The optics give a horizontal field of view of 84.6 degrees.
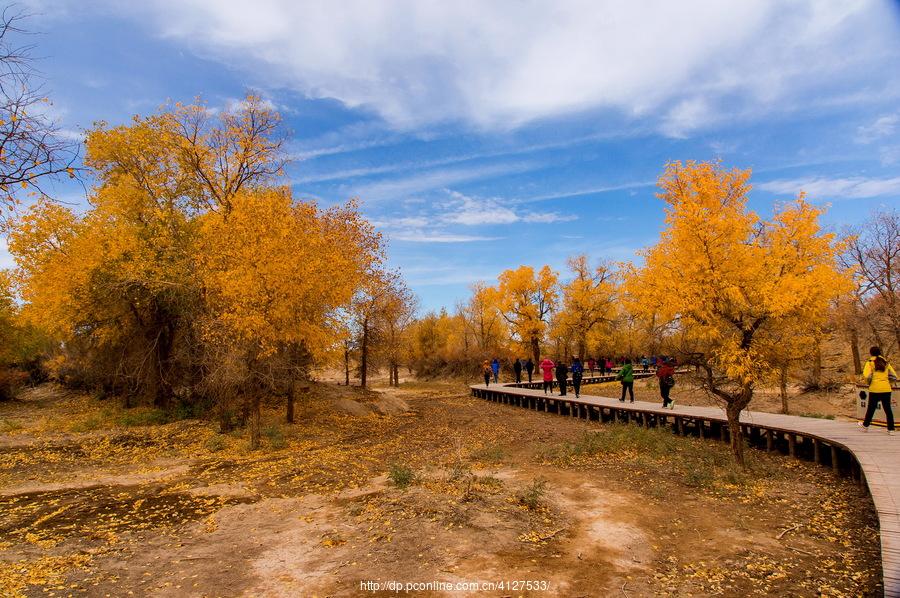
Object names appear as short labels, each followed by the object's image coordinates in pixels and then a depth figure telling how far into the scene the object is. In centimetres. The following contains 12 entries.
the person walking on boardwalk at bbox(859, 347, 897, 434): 1045
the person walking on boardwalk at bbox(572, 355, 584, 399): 2238
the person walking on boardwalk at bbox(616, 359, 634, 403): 2052
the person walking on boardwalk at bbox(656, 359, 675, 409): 1730
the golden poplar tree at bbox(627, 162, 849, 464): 944
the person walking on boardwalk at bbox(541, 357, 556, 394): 2454
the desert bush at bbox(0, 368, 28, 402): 3081
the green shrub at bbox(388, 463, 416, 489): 972
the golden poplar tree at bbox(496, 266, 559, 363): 4675
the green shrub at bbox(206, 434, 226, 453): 1423
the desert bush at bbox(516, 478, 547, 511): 847
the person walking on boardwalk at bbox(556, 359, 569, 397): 2403
